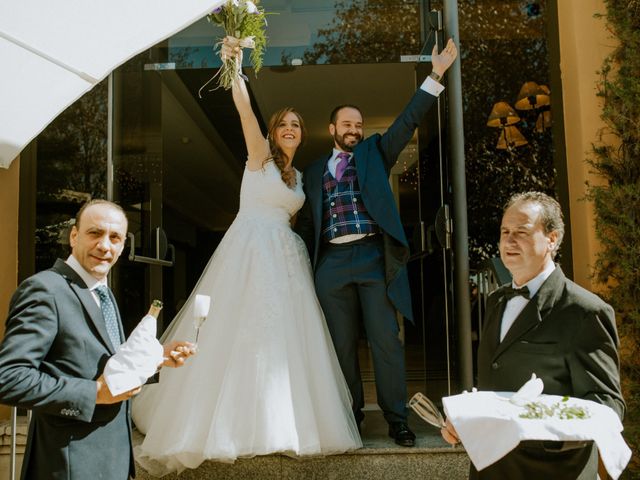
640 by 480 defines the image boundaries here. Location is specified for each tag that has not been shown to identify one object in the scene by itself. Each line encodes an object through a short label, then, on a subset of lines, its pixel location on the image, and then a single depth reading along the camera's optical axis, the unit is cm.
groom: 386
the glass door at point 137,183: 453
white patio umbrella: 283
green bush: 376
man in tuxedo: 194
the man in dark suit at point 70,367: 195
